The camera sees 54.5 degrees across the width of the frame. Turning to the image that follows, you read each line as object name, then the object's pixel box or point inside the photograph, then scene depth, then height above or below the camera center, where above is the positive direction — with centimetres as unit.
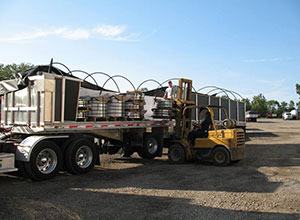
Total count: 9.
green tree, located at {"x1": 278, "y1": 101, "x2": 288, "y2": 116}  12147 +461
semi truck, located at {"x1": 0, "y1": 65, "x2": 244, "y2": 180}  740 -41
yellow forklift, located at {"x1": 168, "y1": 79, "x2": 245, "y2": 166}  978 -86
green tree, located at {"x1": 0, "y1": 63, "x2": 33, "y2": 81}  3316 +597
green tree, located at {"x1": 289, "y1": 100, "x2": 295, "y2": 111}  12514 +551
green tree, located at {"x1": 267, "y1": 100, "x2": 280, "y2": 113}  12614 +556
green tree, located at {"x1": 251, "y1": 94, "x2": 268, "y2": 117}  11631 +538
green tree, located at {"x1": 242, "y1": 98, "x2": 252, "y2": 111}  12154 +503
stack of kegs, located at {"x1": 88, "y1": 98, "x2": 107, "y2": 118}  927 +23
